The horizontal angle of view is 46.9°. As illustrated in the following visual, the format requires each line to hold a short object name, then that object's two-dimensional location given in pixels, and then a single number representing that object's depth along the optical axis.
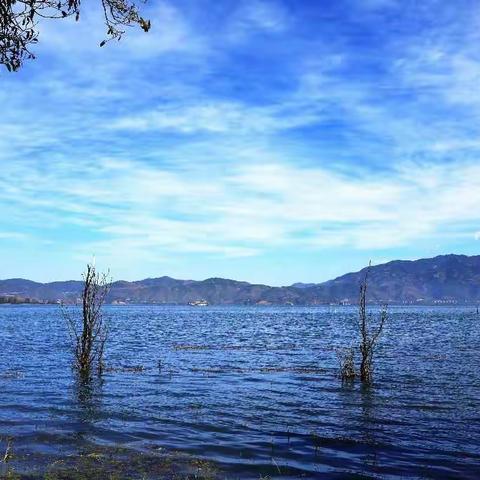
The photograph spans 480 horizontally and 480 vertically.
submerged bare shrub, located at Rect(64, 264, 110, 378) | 28.97
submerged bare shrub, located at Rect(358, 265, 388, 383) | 28.13
